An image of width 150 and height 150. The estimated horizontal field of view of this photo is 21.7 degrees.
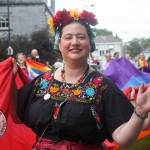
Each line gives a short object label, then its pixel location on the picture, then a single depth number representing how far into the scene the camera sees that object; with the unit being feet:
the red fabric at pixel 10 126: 10.30
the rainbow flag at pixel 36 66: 30.14
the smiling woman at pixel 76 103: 8.61
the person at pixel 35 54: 34.42
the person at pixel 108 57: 43.08
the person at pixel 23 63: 28.30
